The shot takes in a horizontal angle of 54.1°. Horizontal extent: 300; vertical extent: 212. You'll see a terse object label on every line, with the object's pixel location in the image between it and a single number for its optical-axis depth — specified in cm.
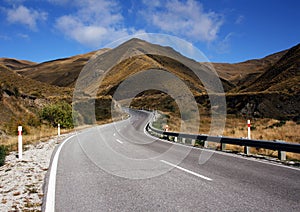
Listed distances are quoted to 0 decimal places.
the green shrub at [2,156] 989
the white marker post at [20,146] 1077
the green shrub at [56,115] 3334
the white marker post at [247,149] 1181
